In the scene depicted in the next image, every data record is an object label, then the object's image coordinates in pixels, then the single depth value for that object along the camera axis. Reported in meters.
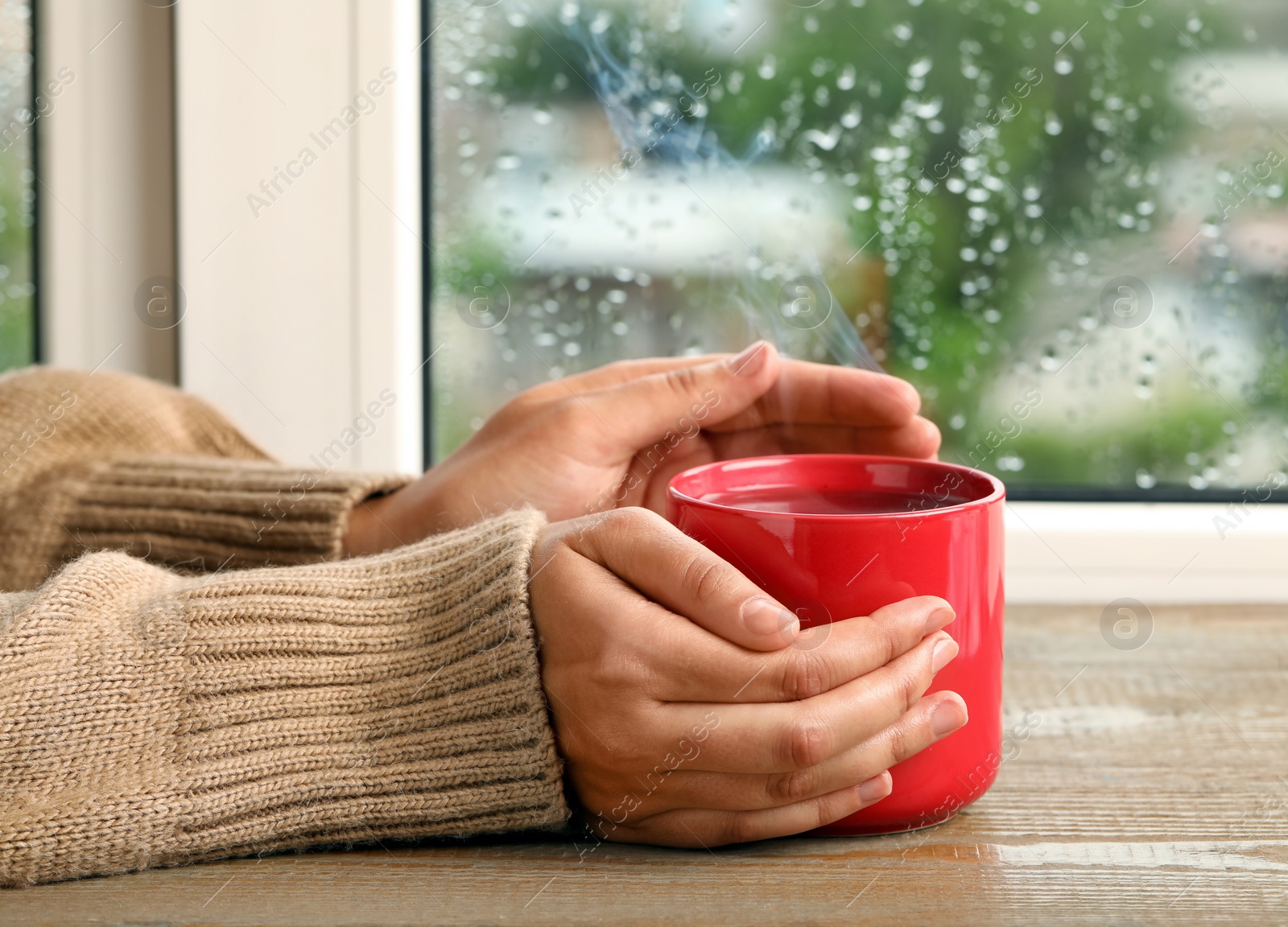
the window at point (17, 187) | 1.07
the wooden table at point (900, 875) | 0.47
